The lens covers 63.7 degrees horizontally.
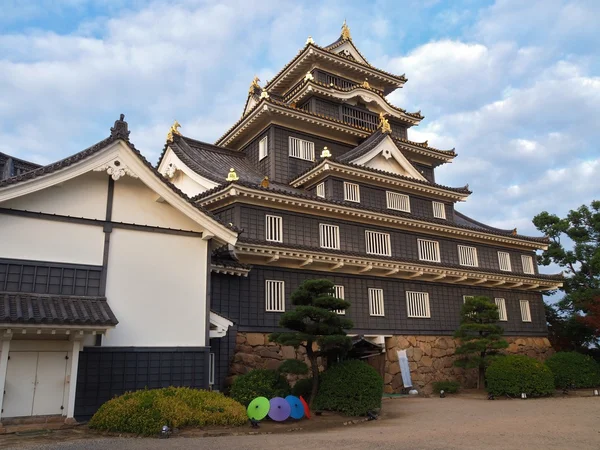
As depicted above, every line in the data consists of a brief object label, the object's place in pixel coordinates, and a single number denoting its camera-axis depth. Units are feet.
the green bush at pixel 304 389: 54.52
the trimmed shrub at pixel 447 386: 75.36
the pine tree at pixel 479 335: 75.25
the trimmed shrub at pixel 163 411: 36.27
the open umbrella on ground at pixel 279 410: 44.68
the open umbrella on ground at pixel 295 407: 45.80
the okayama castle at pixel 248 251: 40.47
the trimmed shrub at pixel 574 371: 77.77
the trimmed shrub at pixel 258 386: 47.91
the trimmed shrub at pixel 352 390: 49.08
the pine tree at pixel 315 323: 50.06
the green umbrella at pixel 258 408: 42.83
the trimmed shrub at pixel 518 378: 69.26
